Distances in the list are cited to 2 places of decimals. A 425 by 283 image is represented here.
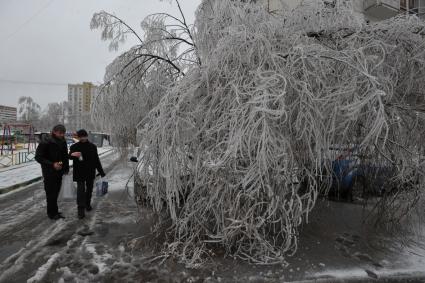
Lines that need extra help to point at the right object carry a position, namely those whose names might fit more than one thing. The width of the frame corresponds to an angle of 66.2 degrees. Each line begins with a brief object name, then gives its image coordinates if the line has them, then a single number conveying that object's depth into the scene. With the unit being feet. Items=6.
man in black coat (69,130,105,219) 20.83
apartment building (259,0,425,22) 44.21
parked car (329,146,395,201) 17.22
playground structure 54.09
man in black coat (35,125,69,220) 19.47
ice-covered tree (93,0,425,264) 12.46
